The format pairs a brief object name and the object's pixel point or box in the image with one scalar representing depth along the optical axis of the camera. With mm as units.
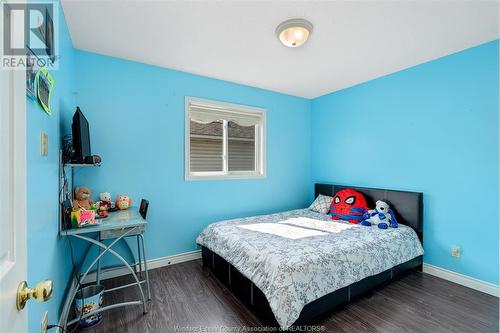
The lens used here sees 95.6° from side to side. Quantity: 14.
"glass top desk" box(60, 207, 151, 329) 1755
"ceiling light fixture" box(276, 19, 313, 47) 1972
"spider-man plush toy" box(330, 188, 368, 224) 3056
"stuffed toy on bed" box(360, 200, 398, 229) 2750
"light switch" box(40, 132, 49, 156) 1344
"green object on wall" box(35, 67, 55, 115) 1226
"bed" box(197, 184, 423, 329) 1738
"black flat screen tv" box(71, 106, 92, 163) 1782
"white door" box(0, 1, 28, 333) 577
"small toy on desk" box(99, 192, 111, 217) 2235
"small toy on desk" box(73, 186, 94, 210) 2147
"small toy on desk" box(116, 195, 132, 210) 2477
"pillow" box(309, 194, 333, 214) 3514
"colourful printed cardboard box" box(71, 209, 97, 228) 1773
